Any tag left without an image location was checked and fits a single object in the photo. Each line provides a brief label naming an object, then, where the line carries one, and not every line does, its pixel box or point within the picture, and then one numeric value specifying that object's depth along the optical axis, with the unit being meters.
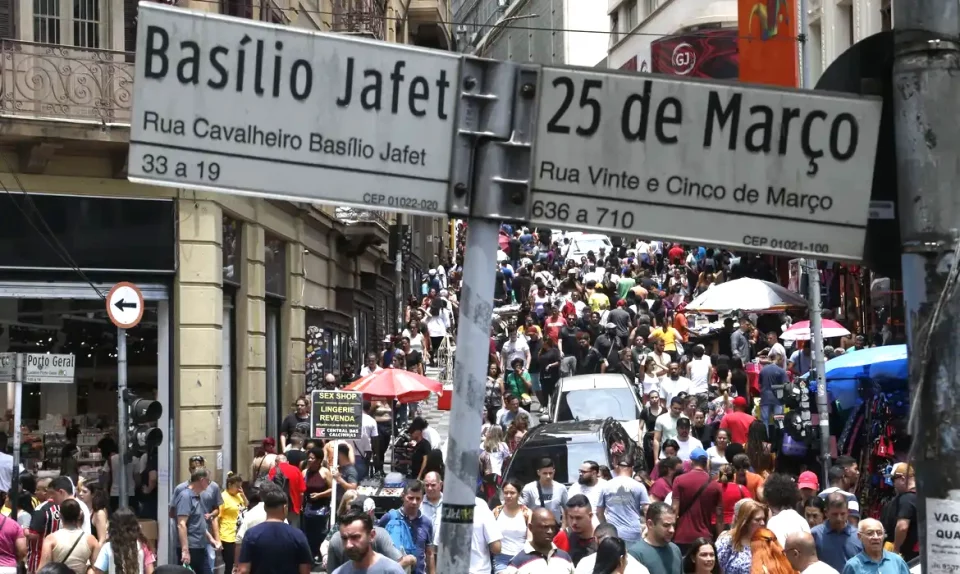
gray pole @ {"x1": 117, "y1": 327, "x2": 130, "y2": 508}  15.36
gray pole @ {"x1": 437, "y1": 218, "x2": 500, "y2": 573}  3.90
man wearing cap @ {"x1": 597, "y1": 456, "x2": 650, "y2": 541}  14.85
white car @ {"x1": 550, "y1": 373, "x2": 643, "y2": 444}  23.83
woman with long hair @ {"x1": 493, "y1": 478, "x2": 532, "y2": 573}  13.36
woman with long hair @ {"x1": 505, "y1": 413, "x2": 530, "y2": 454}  22.07
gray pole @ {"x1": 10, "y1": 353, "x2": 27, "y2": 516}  15.45
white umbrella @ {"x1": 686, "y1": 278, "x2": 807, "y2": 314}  27.08
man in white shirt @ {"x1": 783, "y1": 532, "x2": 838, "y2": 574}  9.56
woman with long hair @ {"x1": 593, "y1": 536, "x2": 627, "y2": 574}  9.40
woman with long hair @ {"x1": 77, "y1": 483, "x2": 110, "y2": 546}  14.70
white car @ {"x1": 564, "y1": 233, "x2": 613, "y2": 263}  51.56
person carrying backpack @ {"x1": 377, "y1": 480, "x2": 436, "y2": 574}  13.16
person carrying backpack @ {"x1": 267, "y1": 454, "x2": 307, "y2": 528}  18.92
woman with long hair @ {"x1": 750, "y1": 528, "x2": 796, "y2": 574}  10.08
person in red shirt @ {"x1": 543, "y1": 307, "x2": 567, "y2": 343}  31.83
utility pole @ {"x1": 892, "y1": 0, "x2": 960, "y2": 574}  3.99
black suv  17.84
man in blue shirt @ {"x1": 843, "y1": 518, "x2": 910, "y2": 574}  9.63
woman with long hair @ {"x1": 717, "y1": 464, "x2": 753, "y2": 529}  14.21
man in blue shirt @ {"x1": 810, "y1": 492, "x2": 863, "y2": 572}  11.20
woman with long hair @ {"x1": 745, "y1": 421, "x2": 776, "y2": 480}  18.30
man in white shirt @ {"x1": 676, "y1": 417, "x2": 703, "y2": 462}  18.86
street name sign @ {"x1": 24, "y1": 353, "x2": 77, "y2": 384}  17.09
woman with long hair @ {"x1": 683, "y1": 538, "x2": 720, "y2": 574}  10.59
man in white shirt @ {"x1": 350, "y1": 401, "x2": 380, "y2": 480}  23.21
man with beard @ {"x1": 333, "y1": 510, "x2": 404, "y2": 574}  9.49
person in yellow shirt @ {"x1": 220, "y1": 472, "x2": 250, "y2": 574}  17.62
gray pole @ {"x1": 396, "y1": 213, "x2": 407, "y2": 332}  39.41
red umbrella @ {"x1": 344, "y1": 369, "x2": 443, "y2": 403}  24.30
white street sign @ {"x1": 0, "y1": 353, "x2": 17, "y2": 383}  16.52
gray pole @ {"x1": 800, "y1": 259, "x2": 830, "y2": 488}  18.78
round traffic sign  16.77
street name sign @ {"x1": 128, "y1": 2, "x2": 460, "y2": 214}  3.83
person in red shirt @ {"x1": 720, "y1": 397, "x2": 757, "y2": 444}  20.14
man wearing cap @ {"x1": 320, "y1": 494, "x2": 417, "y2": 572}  11.29
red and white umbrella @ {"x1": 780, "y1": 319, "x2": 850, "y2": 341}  25.89
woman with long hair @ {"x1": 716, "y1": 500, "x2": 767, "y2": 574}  10.62
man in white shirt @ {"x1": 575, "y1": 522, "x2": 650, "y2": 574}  9.75
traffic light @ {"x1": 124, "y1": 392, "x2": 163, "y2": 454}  15.96
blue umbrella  17.84
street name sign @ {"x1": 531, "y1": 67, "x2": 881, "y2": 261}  3.94
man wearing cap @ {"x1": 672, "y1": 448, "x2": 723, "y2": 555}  13.98
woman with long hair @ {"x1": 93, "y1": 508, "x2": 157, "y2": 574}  11.93
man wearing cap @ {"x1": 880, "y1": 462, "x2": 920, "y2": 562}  11.38
